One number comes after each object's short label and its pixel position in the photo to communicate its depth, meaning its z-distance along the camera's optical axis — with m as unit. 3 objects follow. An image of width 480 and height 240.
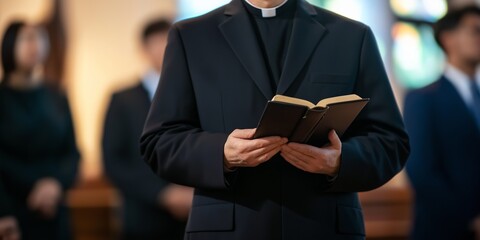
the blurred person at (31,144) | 7.75
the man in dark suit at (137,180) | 8.41
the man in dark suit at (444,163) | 7.64
